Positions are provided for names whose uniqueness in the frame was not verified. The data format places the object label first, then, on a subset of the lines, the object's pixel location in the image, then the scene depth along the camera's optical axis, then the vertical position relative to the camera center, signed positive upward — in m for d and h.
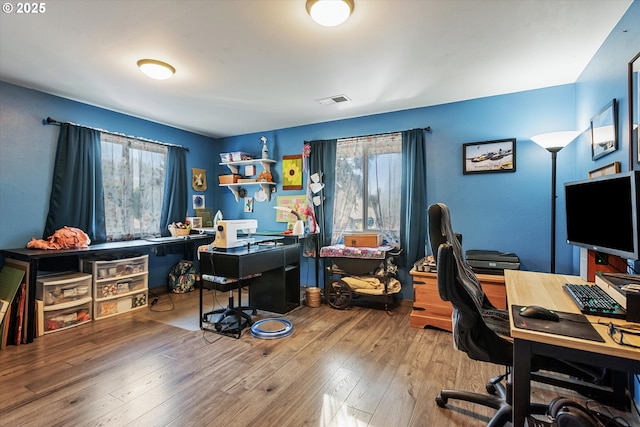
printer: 2.73 -0.44
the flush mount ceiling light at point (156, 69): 2.41 +1.24
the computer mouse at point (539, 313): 1.21 -0.41
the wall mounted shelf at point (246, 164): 4.43 +0.70
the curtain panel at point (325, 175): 4.02 +0.56
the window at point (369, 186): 3.71 +0.39
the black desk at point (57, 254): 2.58 -0.37
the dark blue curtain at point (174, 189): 4.24 +0.39
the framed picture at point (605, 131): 1.89 +0.60
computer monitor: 1.31 +0.01
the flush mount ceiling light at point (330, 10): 1.67 +1.21
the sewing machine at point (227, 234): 2.89 -0.18
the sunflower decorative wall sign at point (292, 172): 4.32 +0.65
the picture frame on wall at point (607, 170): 1.85 +0.32
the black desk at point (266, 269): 2.73 -0.54
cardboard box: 3.50 -0.29
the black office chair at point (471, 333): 1.37 -0.60
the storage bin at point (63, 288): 2.76 -0.71
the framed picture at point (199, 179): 4.71 +0.60
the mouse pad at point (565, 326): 1.07 -0.43
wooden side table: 2.86 -0.89
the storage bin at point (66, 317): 2.77 -1.01
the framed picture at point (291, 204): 4.27 +0.17
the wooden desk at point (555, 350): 0.98 -0.48
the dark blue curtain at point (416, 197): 3.47 +0.22
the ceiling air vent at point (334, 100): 3.23 +1.31
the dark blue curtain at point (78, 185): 3.16 +0.34
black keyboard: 1.24 -0.40
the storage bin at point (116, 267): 3.13 -0.58
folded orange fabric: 2.86 -0.25
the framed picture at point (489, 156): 3.09 +0.65
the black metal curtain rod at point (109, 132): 3.09 +1.02
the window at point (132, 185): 3.64 +0.40
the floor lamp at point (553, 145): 2.43 +0.61
